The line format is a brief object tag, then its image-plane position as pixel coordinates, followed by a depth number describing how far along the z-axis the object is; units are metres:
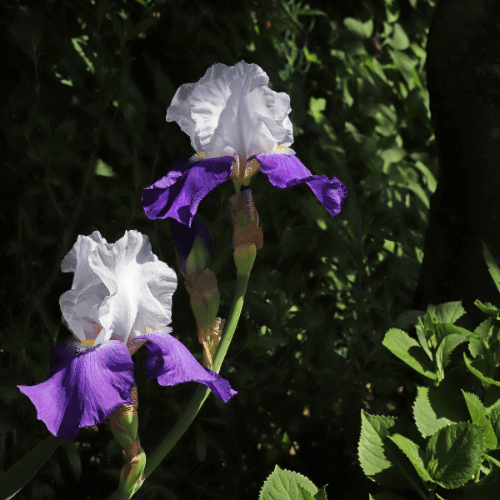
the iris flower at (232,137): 1.44
